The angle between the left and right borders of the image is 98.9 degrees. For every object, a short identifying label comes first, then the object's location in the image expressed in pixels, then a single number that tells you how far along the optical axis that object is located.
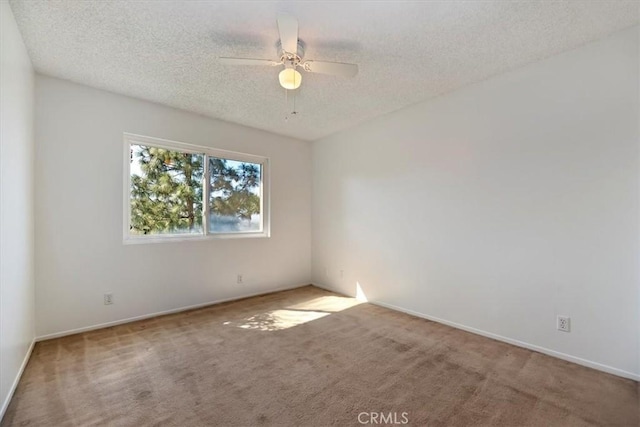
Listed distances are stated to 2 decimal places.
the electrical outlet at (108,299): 2.96
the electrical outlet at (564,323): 2.30
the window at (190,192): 3.24
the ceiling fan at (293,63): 1.89
